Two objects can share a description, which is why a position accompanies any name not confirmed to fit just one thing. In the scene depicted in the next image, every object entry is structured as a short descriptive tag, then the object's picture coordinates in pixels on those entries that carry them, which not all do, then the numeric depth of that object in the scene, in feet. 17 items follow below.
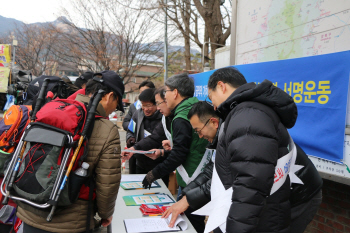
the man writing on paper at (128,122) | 13.15
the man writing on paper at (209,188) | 5.52
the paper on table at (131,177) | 10.03
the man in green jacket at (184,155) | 7.84
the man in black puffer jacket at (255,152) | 3.92
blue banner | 7.03
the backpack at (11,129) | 6.73
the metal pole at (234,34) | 12.30
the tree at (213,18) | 26.58
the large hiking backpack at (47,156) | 4.91
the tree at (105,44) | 34.69
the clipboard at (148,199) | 7.86
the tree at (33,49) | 46.42
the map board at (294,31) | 7.41
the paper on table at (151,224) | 6.26
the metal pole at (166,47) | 36.40
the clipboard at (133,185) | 9.11
